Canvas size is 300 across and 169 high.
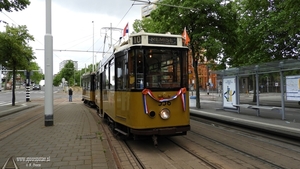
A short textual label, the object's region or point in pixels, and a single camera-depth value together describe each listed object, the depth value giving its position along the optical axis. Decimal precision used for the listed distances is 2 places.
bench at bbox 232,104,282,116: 11.70
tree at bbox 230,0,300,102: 18.25
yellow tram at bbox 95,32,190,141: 6.47
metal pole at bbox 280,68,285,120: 11.43
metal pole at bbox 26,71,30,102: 29.58
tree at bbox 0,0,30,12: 12.99
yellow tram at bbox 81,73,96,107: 19.83
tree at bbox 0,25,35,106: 20.11
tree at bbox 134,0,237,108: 15.18
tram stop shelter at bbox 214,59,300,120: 11.11
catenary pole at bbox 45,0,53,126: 10.49
